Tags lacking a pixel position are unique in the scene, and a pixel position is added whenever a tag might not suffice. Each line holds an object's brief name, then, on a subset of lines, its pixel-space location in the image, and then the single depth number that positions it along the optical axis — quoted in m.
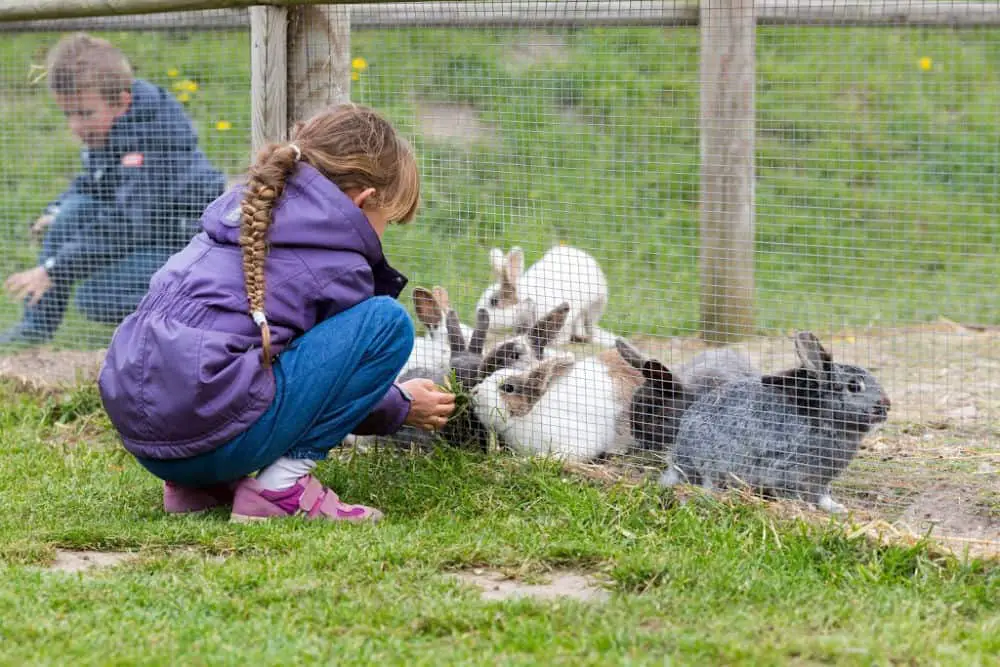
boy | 11.14
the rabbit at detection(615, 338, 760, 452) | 7.82
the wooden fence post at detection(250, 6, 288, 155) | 8.69
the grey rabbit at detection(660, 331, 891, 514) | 7.16
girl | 6.53
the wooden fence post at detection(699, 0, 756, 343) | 9.50
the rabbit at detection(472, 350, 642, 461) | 8.03
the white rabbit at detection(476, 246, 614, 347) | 10.37
